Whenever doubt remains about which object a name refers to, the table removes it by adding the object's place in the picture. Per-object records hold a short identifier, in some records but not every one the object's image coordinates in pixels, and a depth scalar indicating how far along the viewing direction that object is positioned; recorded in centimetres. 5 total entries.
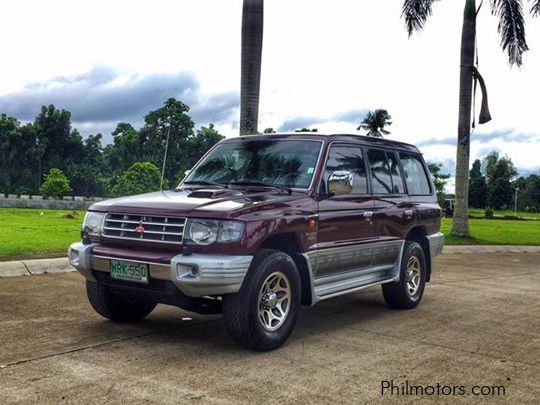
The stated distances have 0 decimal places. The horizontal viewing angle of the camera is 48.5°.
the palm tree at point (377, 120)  6400
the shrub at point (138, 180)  6739
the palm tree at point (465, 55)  1856
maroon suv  501
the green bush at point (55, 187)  6862
